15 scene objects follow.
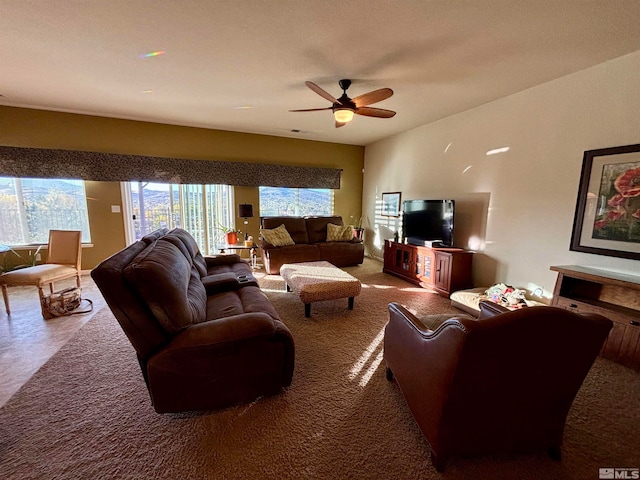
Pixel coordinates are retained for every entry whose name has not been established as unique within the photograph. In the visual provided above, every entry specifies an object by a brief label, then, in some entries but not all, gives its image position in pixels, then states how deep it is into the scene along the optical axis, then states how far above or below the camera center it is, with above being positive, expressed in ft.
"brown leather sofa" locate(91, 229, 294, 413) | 4.51 -2.52
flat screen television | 12.46 -0.64
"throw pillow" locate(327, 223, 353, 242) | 17.56 -1.74
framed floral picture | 7.42 +0.23
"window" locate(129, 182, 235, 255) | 15.42 -0.31
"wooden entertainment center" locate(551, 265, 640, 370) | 6.71 -2.60
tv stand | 11.57 -2.74
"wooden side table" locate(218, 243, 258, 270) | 14.82 -2.53
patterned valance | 12.71 +1.95
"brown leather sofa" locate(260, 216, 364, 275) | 15.24 -2.46
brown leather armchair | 3.15 -2.32
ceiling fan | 8.23 +3.50
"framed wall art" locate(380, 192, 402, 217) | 17.04 +0.26
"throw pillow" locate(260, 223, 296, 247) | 15.58 -1.80
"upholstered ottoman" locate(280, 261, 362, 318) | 9.36 -2.85
